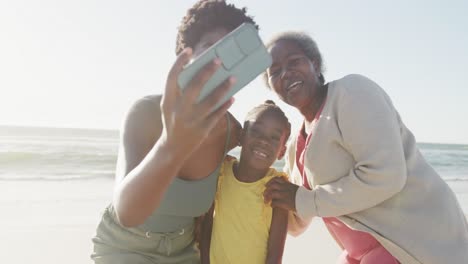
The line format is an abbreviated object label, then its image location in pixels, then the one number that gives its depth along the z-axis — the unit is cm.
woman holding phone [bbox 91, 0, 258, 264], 123
